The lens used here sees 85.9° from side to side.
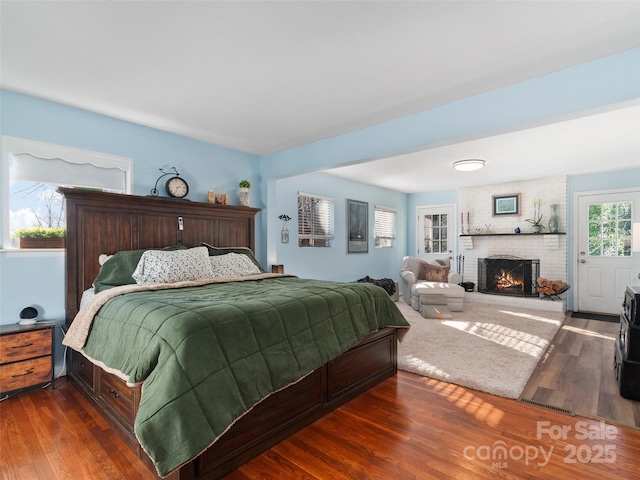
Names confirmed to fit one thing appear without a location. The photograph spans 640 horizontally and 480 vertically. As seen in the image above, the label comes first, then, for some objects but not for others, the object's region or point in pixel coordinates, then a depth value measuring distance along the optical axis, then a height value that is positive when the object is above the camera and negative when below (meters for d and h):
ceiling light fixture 4.90 +1.08
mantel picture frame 6.68 +0.69
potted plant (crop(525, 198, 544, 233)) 6.37 +0.40
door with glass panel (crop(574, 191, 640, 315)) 5.59 -0.19
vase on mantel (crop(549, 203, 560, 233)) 6.16 +0.34
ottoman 5.60 -0.86
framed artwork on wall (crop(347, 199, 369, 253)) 6.42 +0.24
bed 1.59 -0.61
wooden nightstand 2.60 -0.92
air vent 2.42 -1.22
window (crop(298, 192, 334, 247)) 5.53 +0.31
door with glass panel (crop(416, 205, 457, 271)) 7.67 +0.14
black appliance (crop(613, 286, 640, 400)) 2.55 -0.89
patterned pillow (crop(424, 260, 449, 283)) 6.38 -0.63
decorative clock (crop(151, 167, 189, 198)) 3.81 +0.59
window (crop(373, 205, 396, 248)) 7.26 +0.28
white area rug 2.97 -1.19
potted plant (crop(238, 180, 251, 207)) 4.47 +0.60
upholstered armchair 5.62 -0.76
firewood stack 5.91 -0.82
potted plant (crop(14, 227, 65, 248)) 2.98 +0.01
